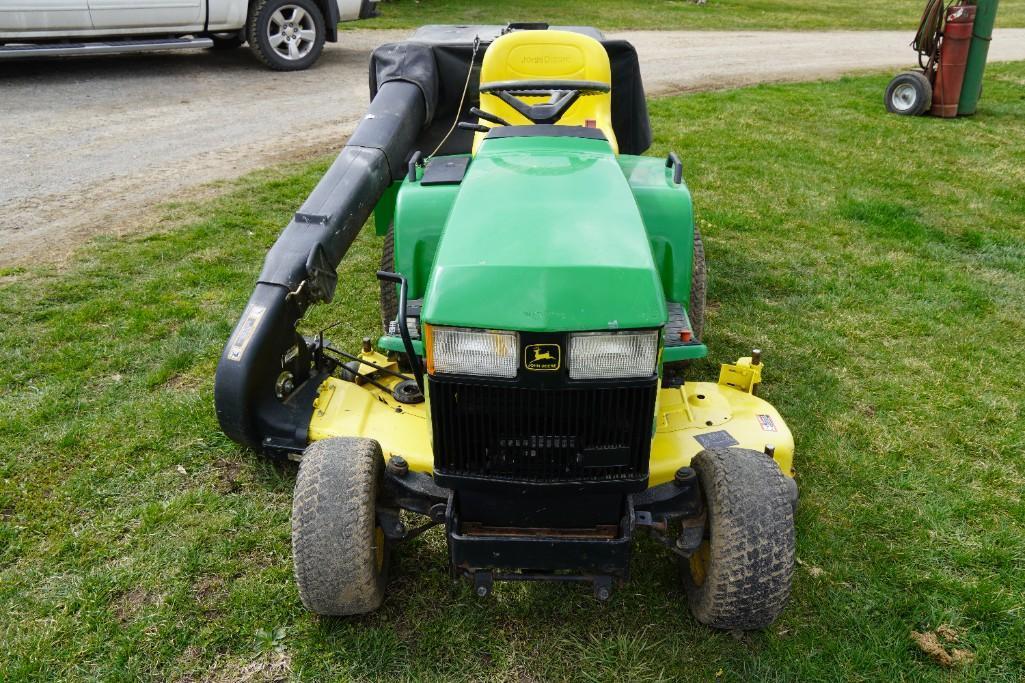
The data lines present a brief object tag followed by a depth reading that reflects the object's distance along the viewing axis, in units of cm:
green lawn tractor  249
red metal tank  980
